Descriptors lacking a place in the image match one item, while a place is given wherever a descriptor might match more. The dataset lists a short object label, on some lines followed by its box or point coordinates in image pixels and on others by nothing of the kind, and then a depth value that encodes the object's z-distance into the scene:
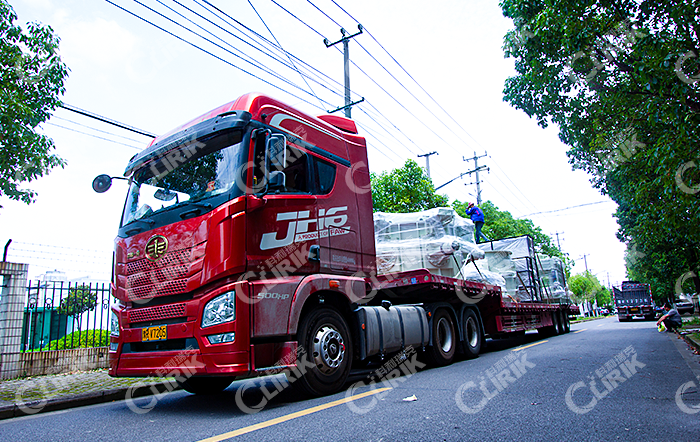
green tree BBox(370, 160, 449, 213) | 24.64
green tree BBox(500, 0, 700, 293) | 6.67
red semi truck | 4.75
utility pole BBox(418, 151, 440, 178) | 25.65
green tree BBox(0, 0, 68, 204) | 7.85
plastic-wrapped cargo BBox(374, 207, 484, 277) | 8.87
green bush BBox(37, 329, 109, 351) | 9.12
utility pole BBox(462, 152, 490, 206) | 32.81
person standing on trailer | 12.25
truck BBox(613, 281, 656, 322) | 38.16
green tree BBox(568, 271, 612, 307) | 80.81
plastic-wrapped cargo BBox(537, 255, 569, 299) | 16.59
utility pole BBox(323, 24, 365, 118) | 14.34
